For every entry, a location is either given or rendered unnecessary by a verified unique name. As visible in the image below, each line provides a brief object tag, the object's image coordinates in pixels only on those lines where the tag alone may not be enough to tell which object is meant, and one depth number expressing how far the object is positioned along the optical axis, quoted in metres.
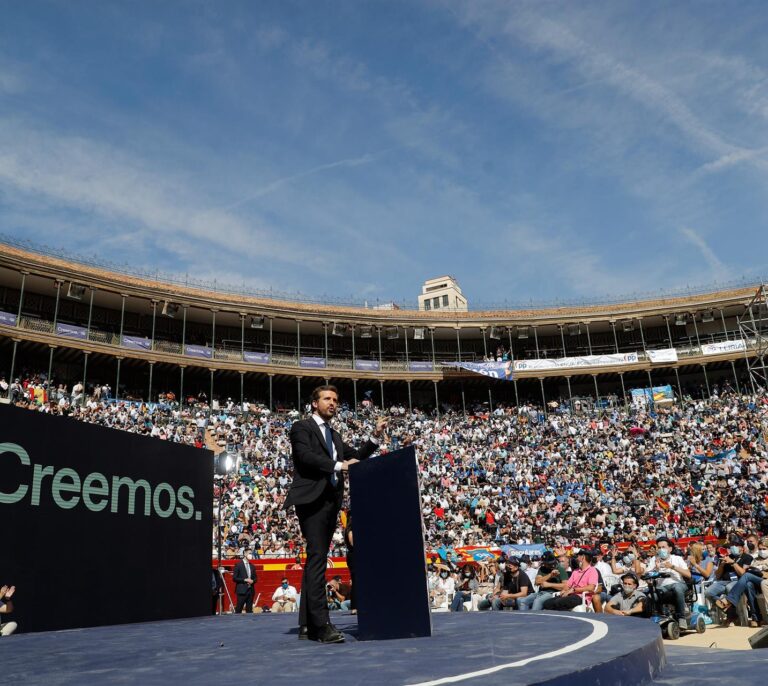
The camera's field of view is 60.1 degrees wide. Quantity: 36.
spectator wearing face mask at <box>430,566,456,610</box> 13.87
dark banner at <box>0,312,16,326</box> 30.81
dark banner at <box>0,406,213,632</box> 6.76
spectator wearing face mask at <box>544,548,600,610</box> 9.66
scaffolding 39.16
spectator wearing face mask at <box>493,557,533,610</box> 10.51
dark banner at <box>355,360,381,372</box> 39.81
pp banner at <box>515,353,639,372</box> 40.94
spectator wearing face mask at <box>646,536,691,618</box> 8.88
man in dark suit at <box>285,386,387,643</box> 4.94
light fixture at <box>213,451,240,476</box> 13.79
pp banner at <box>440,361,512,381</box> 39.78
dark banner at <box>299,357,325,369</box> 38.94
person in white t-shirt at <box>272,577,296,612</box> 14.43
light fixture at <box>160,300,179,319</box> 35.69
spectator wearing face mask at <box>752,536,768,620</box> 9.40
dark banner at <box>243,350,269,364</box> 37.66
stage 3.00
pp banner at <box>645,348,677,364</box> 40.47
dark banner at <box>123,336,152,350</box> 34.31
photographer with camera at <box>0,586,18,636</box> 6.41
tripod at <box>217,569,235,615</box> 15.92
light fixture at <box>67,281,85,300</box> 33.09
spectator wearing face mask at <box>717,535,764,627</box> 9.54
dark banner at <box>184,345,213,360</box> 36.00
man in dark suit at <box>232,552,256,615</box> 13.71
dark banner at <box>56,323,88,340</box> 32.50
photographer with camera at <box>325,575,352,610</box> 12.38
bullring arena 3.88
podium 4.65
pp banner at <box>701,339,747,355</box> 40.09
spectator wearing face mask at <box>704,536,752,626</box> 9.94
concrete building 94.62
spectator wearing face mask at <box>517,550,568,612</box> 10.14
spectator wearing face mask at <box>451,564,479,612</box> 12.27
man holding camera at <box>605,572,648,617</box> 9.12
